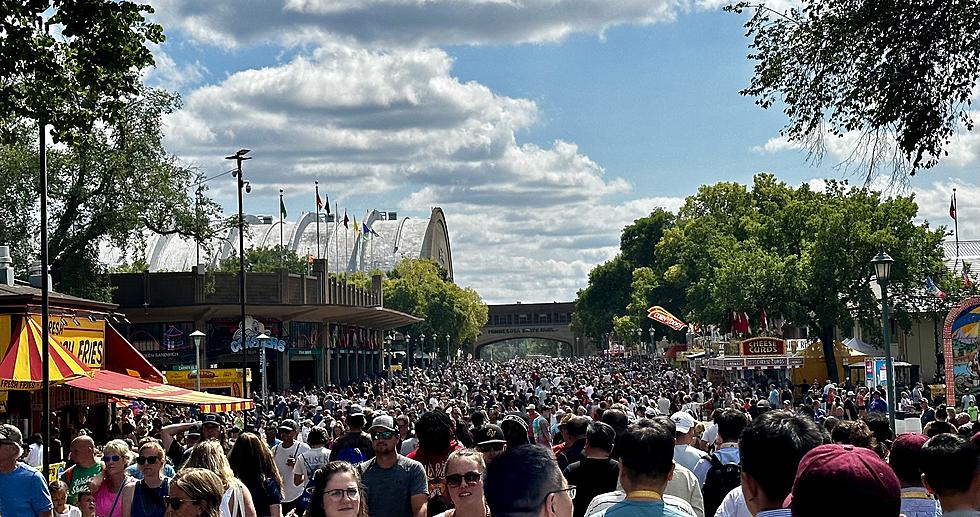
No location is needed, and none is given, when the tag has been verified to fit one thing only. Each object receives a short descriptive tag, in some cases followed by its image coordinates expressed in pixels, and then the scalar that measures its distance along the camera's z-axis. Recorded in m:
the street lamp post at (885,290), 22.53
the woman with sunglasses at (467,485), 6.08
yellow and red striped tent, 23.52
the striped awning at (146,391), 23.49
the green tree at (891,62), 13.12
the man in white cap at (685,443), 10.38
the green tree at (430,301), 126.00
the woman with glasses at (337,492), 6.35
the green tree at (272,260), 118.75
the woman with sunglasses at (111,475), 10.05
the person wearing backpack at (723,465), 8.55
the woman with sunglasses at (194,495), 6.67
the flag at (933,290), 53.45
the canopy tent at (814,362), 53.76
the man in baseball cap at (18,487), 10.05
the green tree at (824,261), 54.66
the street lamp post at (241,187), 39.56
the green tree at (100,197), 46.09
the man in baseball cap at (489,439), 9.25
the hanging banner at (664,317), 69.94
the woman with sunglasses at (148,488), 9.05
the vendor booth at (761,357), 46.59
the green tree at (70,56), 13.24
